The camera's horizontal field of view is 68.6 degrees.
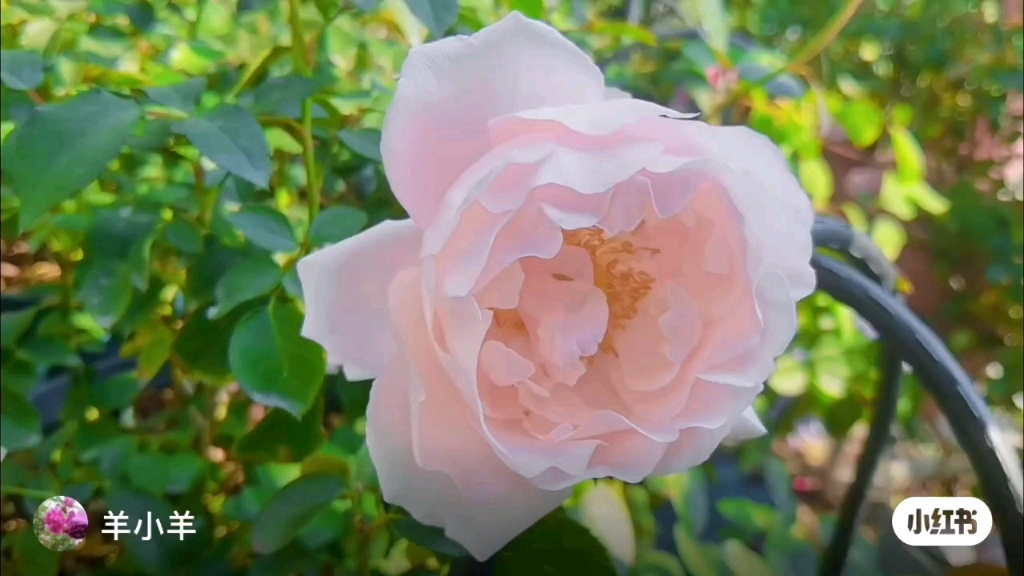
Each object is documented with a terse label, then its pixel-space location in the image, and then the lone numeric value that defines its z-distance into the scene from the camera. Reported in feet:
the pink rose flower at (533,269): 0.49
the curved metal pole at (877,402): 0.84
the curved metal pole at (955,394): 0.79
